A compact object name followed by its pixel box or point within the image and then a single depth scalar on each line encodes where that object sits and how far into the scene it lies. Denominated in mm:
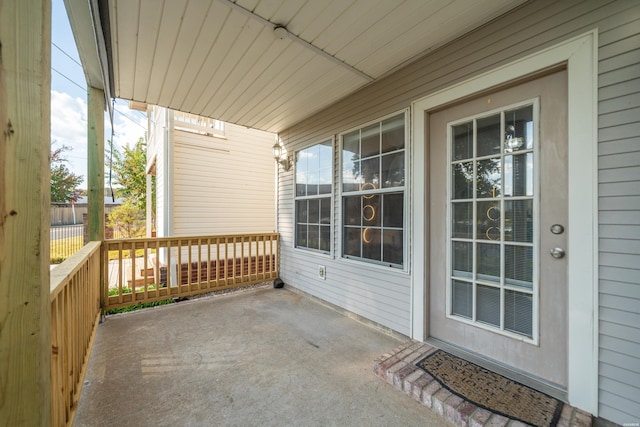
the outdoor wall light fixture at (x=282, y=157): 4336
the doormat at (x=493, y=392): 1521
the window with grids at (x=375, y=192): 2680
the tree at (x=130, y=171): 11531
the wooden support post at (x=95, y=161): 2770
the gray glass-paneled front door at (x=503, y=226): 1748
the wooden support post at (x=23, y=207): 776
